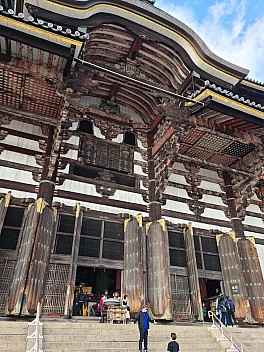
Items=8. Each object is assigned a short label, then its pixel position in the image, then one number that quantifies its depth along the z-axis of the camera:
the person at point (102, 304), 8.43
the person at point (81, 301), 10.20
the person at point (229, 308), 9.70
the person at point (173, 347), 5.62
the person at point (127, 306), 8.78
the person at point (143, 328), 6.07
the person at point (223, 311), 9.60
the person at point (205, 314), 12.41
